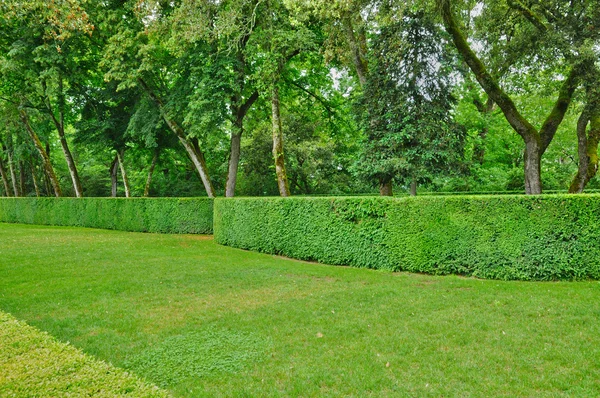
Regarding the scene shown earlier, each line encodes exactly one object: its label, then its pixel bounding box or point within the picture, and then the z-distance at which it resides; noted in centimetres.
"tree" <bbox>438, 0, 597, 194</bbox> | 1055
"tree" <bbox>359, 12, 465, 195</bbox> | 1248
